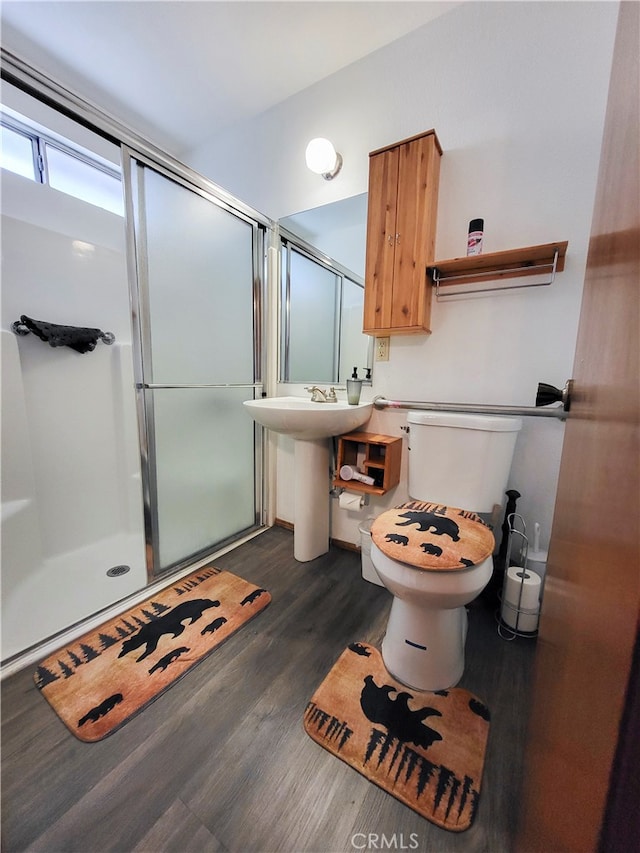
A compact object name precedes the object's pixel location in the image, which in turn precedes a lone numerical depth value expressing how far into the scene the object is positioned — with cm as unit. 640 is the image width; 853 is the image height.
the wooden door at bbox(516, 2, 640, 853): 16
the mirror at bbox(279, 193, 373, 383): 160
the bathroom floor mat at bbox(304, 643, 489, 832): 75
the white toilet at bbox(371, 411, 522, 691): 89
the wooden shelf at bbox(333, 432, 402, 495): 146
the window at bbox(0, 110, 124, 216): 162
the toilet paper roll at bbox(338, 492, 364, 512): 157
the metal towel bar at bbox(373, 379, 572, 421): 121
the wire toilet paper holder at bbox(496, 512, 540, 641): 119
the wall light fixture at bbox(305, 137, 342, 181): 150
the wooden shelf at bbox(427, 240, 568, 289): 113
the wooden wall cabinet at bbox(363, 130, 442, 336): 127
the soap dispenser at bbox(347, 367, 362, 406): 153
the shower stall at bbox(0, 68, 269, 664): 133
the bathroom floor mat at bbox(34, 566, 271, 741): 91
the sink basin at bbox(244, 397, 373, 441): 132
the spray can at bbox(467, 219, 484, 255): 121
